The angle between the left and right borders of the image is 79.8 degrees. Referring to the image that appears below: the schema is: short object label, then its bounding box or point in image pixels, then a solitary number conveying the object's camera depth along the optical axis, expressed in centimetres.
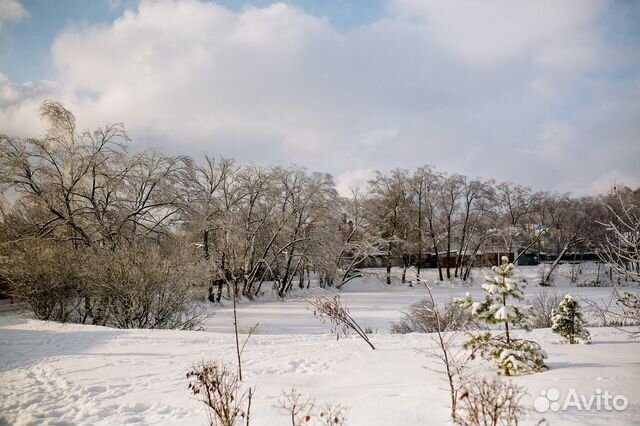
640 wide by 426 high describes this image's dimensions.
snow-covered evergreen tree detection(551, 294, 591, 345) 849
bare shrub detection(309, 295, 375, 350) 966
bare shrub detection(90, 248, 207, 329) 1504
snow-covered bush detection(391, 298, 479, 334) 1309
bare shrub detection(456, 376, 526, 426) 321
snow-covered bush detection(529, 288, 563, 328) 1473
